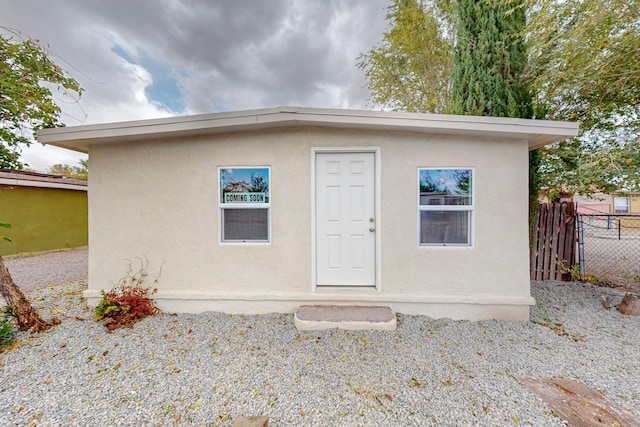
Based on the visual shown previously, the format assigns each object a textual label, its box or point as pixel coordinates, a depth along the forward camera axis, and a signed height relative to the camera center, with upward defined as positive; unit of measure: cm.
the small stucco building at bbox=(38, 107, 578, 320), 327 -1
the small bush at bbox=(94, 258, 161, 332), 314 -123
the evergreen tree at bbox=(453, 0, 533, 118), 440 +283
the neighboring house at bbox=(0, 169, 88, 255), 722 +6
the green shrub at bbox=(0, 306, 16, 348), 267 -133
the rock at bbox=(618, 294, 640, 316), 337 -133
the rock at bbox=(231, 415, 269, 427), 165 -146
